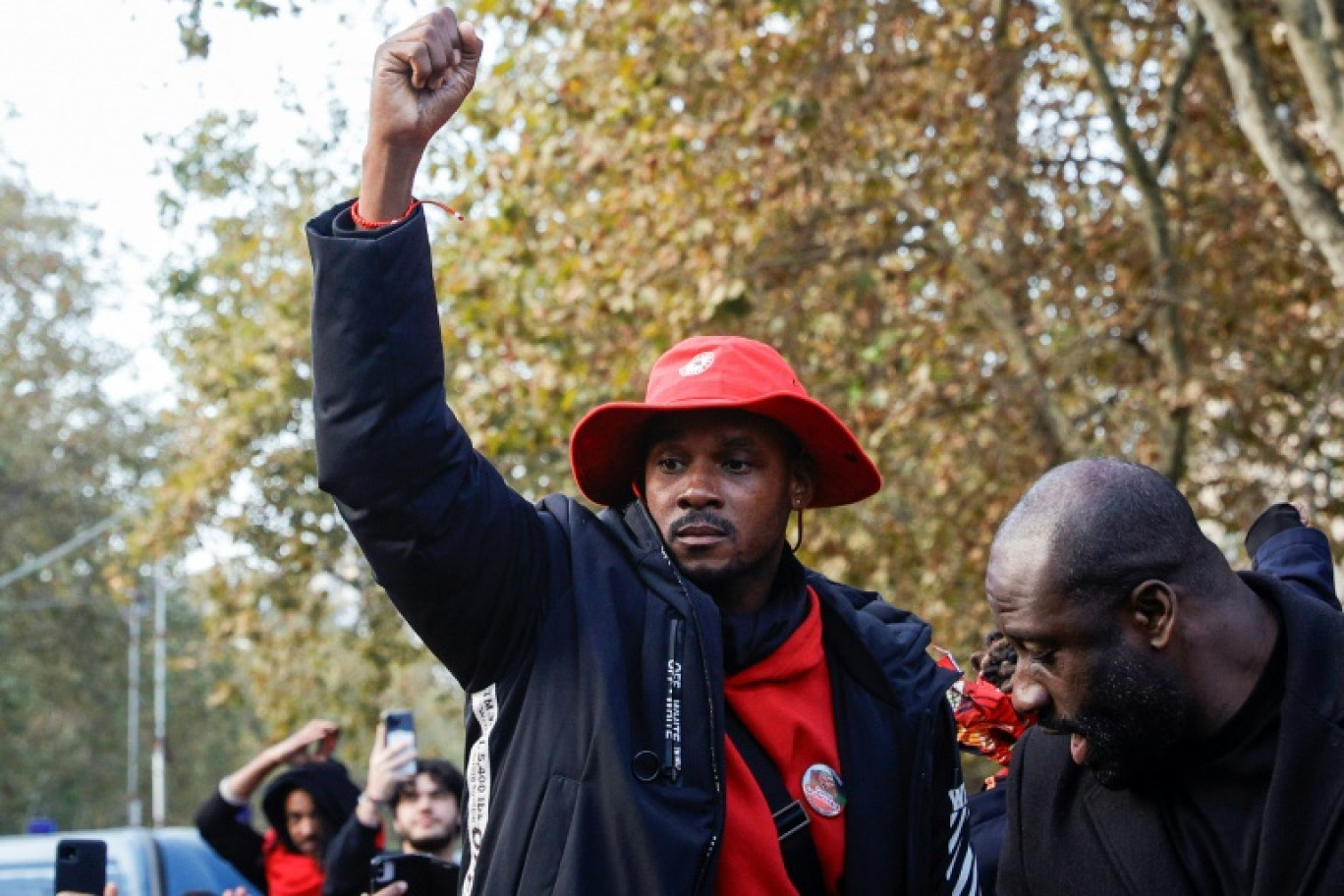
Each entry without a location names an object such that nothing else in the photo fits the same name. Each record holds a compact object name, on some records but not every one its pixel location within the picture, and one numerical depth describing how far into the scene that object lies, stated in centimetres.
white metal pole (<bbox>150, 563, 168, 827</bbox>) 3644
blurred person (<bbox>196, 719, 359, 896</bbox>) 741
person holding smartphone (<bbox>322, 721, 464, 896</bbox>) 523
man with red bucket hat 281
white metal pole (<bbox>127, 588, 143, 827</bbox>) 3662
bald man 272
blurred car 790
